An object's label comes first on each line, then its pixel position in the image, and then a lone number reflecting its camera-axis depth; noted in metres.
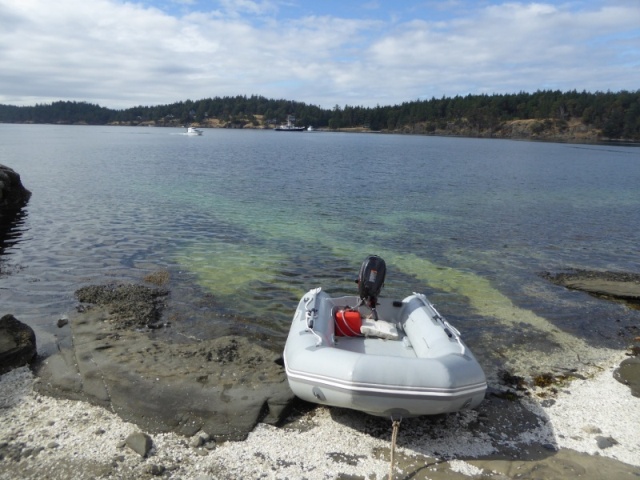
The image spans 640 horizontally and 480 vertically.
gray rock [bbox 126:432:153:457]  4.87
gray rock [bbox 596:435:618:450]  5.26
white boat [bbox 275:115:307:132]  168.88
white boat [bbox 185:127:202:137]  116.16
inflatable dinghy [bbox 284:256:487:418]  5.08
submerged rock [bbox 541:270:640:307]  10.78
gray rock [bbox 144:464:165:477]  4.60
